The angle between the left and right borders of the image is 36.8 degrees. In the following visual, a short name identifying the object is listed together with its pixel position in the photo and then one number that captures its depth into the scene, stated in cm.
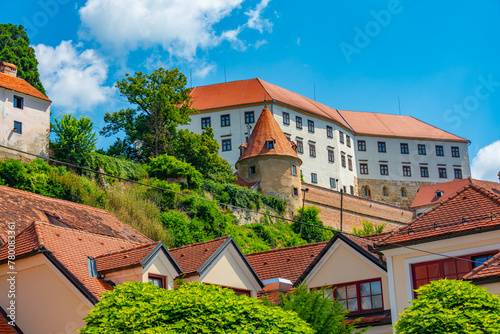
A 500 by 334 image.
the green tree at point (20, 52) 6519
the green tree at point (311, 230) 6022
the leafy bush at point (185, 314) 1347
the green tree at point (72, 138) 4750
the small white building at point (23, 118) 4666
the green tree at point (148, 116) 6197
